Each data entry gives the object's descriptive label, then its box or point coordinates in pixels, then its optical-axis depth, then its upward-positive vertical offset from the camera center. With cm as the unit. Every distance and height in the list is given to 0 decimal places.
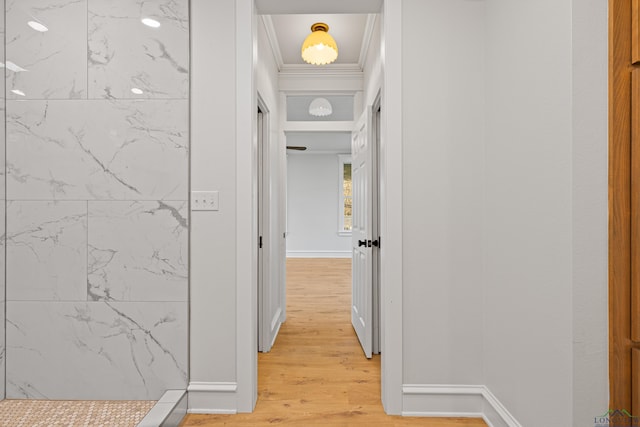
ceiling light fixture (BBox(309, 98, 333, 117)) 399 +106
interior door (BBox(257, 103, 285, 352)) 305 -21
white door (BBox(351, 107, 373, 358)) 296 -18
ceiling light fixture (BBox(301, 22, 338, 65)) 292 +121
